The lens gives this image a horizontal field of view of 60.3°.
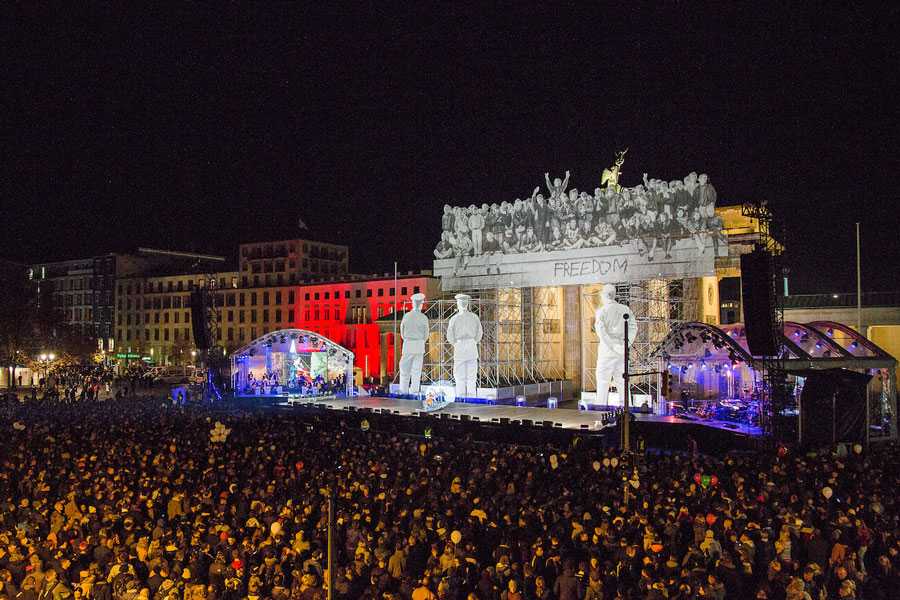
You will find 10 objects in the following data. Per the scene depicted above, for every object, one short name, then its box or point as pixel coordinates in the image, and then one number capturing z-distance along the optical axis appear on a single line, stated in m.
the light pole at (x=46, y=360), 53.72
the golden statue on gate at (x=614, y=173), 40.16
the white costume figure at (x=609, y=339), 30.38
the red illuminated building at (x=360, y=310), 64.88
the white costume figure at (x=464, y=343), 34.78
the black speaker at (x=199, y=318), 39.41
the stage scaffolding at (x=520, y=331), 39.97
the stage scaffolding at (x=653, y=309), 34.25
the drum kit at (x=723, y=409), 26.11
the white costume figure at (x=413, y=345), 36.28
